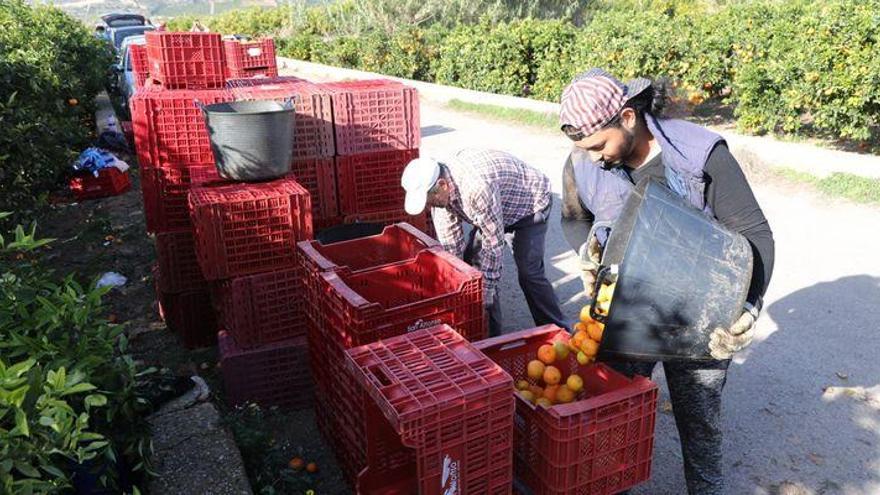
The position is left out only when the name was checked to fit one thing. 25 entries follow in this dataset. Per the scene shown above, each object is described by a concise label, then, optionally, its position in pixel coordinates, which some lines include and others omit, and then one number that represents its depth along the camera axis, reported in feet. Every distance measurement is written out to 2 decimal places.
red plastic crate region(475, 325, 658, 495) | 8.84
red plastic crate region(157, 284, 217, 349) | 17.15
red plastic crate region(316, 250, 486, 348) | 10.78
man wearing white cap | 13.46
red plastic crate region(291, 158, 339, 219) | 16.57
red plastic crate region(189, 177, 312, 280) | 13.79
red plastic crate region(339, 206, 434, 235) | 17.10
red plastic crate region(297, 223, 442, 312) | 12.74
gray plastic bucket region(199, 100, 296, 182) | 14.64
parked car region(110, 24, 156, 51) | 78.28
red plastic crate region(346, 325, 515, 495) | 8.24
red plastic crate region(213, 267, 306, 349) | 14.06
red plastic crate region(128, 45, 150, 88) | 31.17
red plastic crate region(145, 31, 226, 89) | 20.71
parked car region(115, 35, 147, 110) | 48.03
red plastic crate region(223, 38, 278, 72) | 31.73
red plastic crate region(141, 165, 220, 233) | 16.65
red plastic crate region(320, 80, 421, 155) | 16.75
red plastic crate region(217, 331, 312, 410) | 14.42
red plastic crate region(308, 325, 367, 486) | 10.97
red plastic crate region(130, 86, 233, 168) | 16.43
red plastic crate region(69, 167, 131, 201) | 30.17
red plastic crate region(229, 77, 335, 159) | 16.42
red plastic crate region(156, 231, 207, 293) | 16.52
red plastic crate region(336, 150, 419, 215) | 17.03
